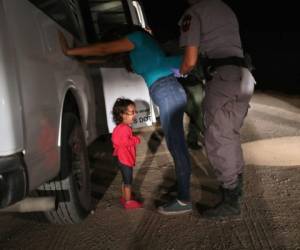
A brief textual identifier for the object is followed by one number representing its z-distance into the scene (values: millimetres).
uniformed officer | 3646
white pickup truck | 2605
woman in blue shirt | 3709
